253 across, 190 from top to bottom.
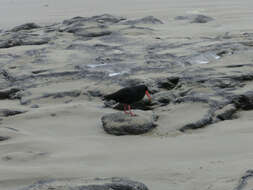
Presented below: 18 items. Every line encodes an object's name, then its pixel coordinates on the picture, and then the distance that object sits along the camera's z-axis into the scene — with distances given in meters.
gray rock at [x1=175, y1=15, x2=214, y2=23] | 25.28
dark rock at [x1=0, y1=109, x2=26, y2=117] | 10.49
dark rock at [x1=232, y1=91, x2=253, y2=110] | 9.88
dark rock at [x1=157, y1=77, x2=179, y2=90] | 11.60
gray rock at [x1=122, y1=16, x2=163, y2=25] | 23.23
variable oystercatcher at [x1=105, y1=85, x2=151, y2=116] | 9.45
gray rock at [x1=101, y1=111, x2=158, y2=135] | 8.94
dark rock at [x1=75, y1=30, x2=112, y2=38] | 20.08
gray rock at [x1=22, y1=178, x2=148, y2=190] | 5.84
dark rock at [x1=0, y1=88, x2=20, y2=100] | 12.08
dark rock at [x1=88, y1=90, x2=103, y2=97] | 11.35
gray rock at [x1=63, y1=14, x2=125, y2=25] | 24.42
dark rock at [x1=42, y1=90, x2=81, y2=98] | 11.52
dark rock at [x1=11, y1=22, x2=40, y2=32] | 25.56
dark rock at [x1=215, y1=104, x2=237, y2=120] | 9.45
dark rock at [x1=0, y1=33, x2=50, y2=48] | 18.73
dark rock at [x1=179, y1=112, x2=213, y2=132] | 9.02
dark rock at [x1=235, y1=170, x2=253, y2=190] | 6.11
